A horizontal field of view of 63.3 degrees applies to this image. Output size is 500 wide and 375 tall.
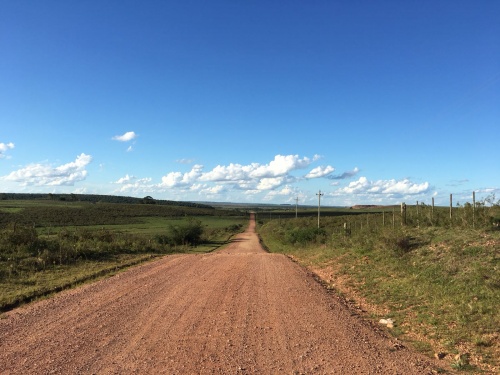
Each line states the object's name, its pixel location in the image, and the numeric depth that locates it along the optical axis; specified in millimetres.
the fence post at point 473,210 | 15352
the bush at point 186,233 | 52178
